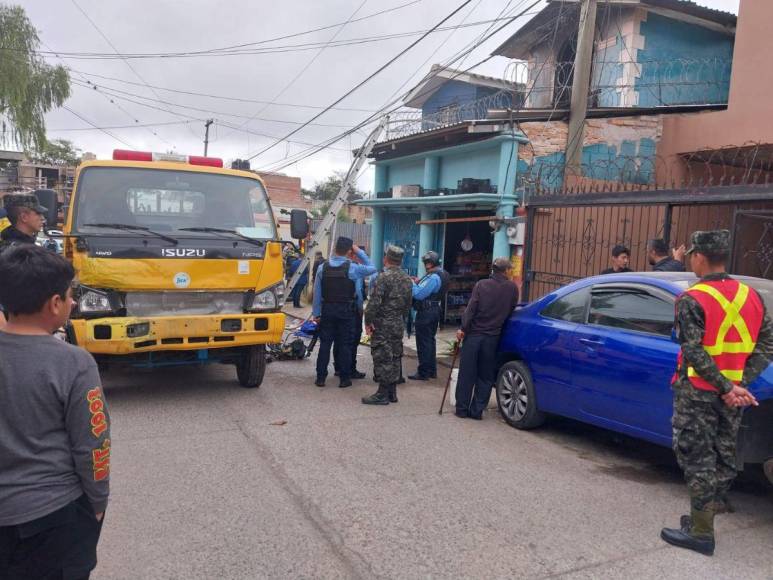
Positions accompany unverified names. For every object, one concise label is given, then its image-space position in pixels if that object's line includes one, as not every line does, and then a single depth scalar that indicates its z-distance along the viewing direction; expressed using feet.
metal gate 26.94
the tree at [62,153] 104.73
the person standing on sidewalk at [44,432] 6.49
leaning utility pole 32.52
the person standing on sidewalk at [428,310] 26.14
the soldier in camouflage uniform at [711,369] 11.70
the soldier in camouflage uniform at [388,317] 22.91
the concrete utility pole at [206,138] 117.60
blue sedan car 14.65
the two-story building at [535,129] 37.09
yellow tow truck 19.61
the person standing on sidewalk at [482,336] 20.75
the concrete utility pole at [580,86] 35.01
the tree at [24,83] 80.18
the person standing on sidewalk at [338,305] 24.45
